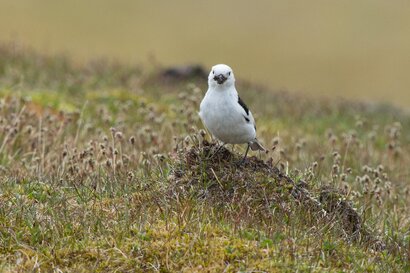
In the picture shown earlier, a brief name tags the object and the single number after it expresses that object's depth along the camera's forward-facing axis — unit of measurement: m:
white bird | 15.73
